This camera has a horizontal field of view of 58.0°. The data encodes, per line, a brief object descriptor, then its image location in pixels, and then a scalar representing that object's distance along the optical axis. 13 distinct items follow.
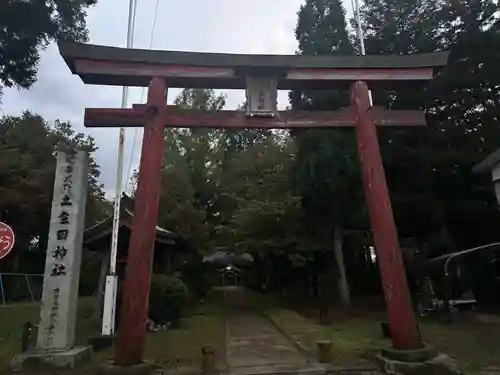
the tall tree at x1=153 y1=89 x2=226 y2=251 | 25.52
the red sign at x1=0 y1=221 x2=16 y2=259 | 7.63
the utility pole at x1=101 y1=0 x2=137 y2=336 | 11.03
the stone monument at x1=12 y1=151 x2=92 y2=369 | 8.57
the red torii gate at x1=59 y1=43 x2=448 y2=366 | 7.71
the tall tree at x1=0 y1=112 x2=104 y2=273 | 28.00
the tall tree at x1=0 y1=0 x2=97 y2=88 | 10.53
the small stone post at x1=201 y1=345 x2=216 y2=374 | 7.93
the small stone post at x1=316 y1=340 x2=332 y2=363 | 8.71
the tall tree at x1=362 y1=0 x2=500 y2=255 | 17.97
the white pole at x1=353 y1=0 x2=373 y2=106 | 11.26
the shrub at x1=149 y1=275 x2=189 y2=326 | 14.58
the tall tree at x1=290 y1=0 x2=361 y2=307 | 17.73
